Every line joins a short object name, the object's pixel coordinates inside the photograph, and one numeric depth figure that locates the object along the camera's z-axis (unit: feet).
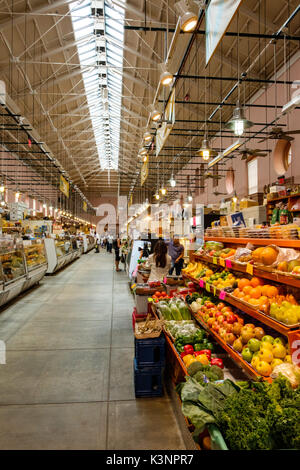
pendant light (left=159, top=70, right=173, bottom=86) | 15.94
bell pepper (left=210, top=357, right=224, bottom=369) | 9.71
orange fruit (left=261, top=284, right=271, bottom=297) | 9.57
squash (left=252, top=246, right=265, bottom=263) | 9.71
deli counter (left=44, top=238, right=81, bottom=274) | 39.11
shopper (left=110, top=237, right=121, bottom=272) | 47.76
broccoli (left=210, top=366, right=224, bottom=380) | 8.54
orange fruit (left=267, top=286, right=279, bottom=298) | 9.38
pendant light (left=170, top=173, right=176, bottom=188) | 39.43
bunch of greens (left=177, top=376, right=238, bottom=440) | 5.77
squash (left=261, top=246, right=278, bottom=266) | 9.31
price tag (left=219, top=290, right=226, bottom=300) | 10.95
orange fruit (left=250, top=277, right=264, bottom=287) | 10.42
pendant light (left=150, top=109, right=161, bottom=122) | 21.26
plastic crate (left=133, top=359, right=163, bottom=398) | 10.59
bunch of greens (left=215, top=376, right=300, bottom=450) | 4.96
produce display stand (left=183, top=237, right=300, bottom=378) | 7.19
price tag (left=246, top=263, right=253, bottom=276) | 9.87
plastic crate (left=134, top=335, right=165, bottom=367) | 10.72
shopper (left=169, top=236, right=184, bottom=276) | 24.98
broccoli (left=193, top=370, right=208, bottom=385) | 7.99
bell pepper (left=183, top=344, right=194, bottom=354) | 10.54
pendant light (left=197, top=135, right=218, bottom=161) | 21.49
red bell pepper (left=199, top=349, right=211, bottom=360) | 10.20
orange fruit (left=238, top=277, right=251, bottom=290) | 10.61
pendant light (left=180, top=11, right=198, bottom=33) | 11.40
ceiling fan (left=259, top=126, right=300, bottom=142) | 17.03
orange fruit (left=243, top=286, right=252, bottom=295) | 9.98
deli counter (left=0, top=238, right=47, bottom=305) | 21.65
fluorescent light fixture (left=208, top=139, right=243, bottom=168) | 21.00
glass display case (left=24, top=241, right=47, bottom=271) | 29.51
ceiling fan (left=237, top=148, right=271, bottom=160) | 21.18
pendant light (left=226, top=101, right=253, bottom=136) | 17.28
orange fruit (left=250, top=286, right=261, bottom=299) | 9.57
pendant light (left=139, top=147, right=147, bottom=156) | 30.02
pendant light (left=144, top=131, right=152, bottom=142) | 26.27
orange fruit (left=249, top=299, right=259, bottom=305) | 9.12
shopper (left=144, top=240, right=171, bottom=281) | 20.81
